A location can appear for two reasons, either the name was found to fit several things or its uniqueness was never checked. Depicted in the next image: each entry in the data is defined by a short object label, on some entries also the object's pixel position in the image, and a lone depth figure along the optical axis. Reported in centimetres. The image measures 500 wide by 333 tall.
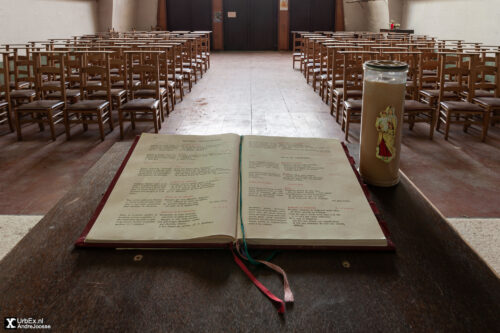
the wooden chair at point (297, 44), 1254
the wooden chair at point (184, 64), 680
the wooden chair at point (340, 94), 485
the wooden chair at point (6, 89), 471
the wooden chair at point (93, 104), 453
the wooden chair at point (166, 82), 538
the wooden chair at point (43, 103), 446
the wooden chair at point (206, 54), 987
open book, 78
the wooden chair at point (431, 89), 493
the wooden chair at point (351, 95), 457
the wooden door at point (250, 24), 1492
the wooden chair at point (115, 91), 497
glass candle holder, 100
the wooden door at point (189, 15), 1476
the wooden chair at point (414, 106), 450
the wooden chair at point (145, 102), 456
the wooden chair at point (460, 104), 443
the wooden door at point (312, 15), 1489
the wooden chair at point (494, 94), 446
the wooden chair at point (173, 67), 614
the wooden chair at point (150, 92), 493
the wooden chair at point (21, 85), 510
